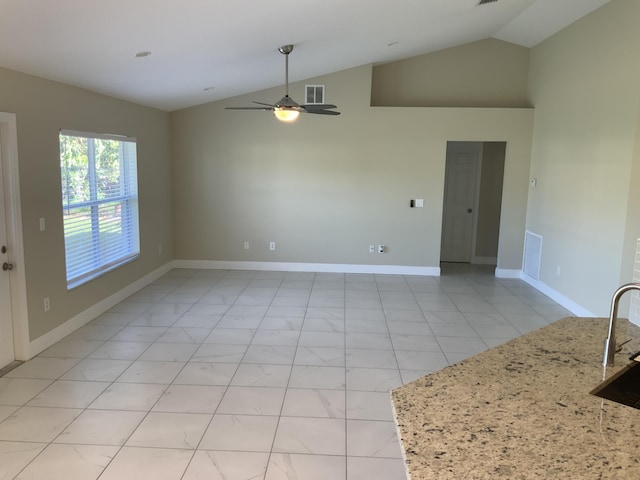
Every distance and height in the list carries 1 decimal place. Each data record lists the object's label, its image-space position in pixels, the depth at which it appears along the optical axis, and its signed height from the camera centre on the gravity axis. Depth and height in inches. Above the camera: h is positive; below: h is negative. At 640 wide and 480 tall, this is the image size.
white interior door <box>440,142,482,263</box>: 319.9 -8.2
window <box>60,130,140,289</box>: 180.5 -10.1
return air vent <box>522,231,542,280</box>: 257.9 -36.7
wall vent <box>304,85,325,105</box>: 271.9 +53.0
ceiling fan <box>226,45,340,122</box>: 173.9 +29.7
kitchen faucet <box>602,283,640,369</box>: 65.5 -21.1
